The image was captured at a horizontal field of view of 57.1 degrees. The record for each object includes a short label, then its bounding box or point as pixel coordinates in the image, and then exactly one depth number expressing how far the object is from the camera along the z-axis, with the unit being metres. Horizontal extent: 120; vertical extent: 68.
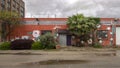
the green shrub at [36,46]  17.85
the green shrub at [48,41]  17.68
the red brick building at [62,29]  21.86
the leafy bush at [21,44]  17.94
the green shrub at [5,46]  17.85
